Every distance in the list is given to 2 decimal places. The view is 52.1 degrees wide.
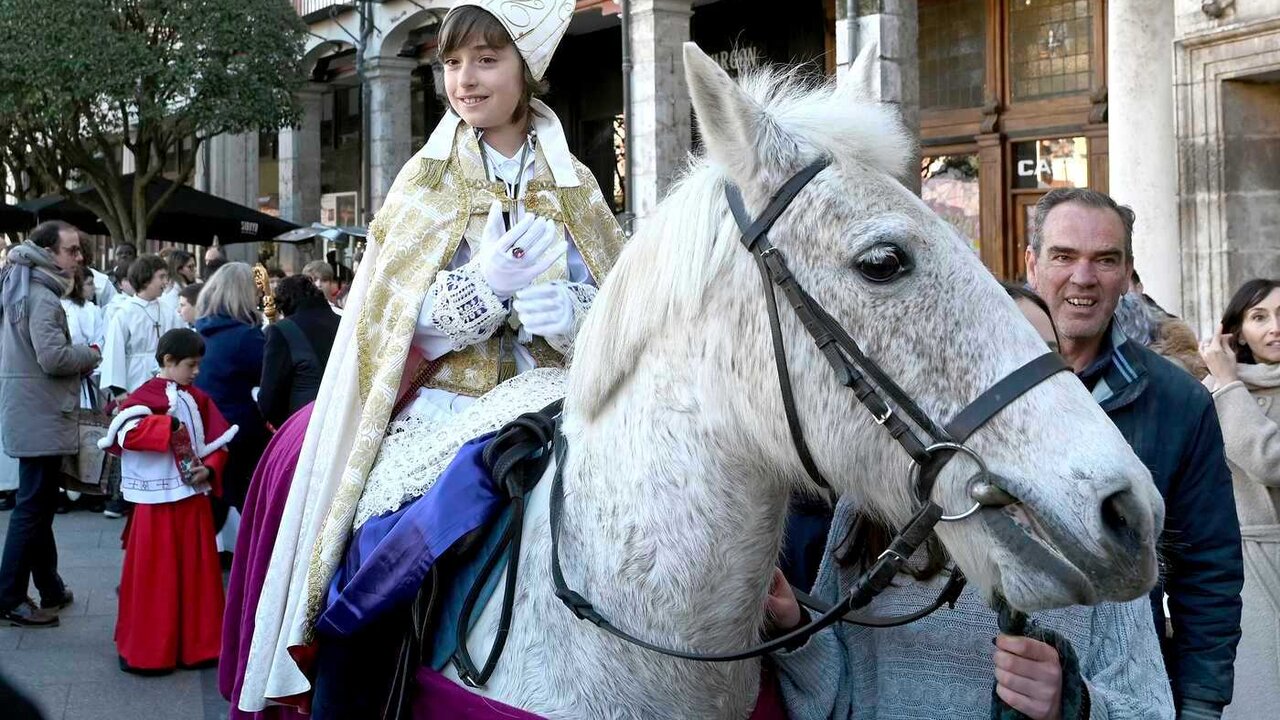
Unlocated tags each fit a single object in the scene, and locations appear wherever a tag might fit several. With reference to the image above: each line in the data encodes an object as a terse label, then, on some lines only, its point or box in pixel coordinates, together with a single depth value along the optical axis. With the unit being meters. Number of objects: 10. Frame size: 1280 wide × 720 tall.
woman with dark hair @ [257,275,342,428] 7.20
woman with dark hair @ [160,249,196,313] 13.35
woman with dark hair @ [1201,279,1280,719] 4.36
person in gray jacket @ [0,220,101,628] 7.16
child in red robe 6.75
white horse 1.88
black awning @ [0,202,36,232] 20.98
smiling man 2.81
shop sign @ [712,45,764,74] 17.54
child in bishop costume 2.88
